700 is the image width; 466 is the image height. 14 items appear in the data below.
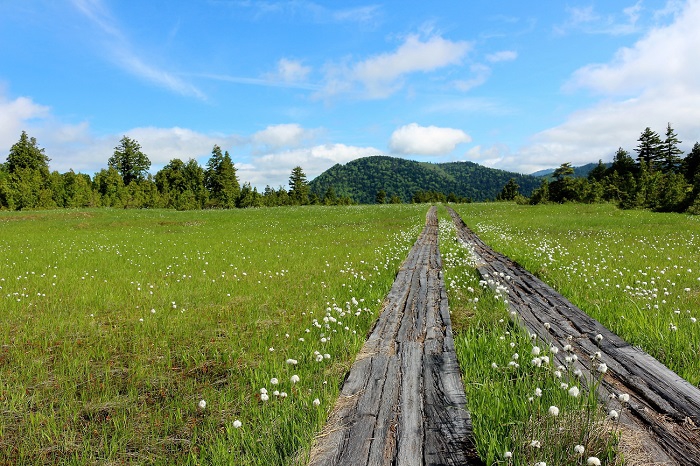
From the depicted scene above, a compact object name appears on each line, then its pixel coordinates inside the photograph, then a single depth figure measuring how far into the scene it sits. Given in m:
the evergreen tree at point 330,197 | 112.88
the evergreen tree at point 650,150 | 71.56
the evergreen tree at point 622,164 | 75.25
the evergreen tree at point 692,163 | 65.62
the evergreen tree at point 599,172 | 81.45
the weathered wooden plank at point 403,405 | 3.07
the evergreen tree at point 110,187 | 73.50
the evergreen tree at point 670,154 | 70.50
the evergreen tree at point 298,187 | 100.00
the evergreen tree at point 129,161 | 89.81
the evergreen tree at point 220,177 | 88.19
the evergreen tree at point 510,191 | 130.50
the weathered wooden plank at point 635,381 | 2.97
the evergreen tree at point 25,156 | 76.12
